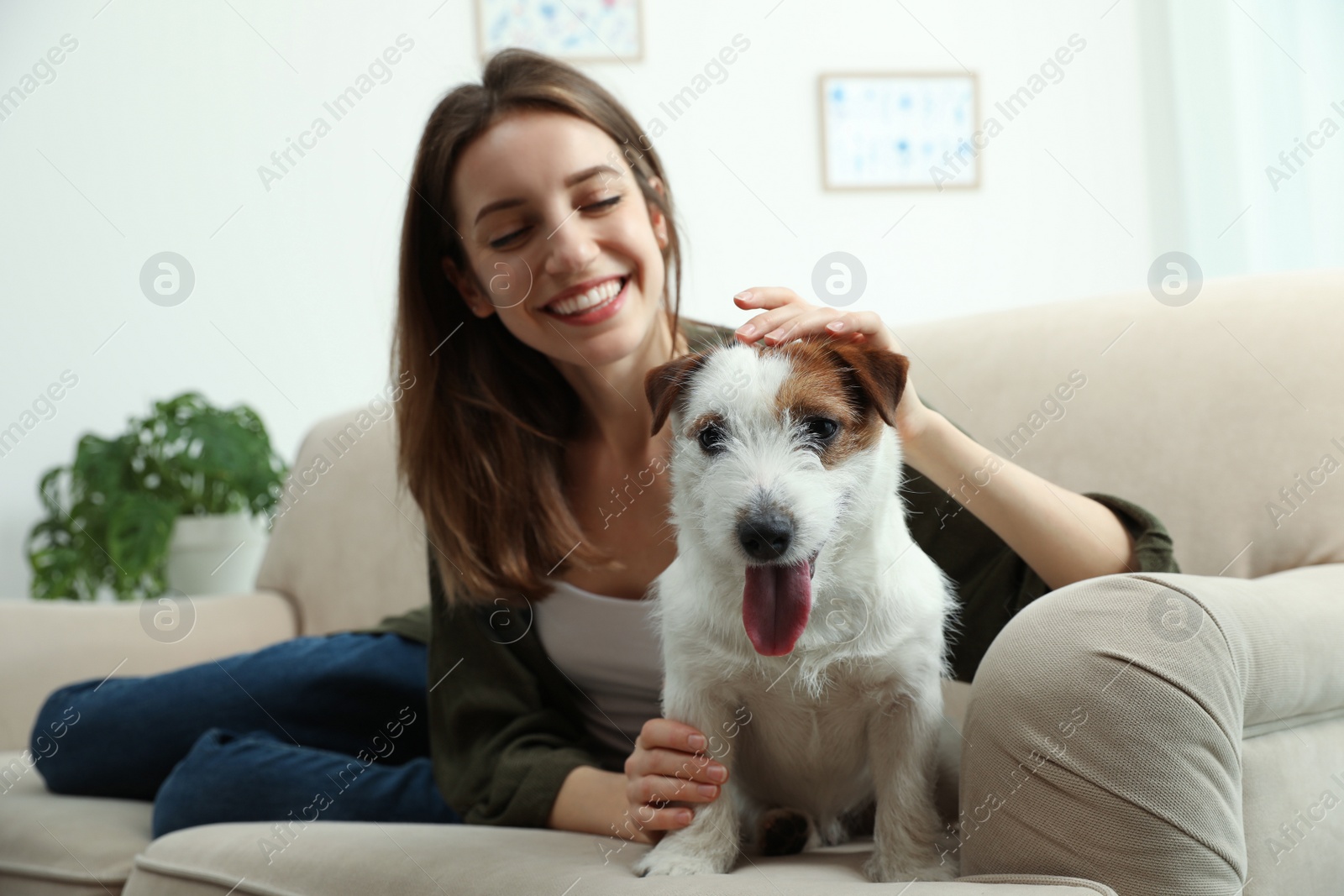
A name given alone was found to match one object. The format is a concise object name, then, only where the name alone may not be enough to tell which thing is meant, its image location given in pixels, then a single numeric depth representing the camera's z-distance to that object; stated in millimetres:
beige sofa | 973
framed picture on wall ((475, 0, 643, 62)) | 3668
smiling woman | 1432
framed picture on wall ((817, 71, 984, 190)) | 3779
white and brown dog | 1000
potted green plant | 3248
